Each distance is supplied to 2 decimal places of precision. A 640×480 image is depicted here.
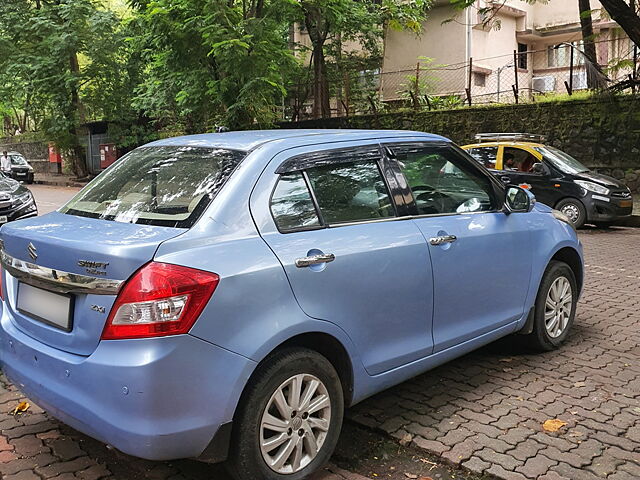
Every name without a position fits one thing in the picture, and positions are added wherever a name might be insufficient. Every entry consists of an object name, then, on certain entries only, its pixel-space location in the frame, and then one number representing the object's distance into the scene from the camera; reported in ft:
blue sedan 8.32
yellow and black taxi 40.93
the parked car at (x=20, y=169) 100.58
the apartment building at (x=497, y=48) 63.36
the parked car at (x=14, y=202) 33.60
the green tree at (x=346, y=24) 65.46
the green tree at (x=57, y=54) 84.07
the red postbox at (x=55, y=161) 116.02
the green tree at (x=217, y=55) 53.98
